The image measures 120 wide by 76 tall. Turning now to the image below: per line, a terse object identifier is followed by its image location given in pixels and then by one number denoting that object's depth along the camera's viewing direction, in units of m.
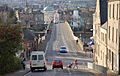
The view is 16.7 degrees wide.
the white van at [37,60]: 38.95
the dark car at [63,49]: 88.89
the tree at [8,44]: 34.41
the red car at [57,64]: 47.31
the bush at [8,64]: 35.33
